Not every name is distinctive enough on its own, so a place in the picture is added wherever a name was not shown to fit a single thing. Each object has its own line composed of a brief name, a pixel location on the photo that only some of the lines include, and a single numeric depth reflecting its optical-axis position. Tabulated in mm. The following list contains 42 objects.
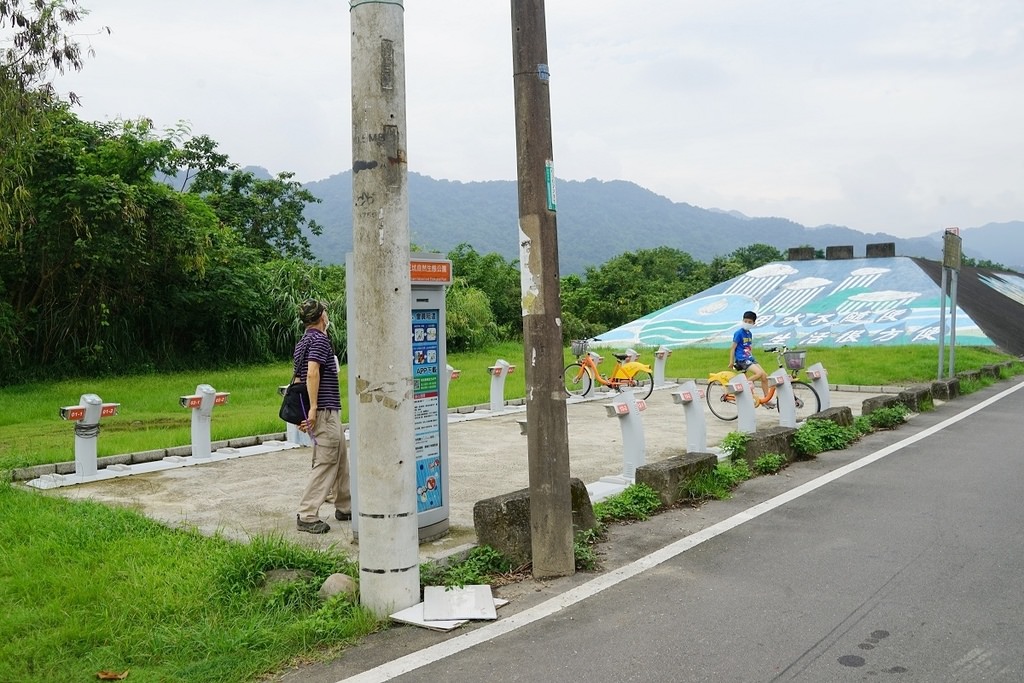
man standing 6758
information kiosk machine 6582
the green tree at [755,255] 53322
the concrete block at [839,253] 34656
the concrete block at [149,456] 9734
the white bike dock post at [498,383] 14289
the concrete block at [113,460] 9445
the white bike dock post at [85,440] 8555
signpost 17359
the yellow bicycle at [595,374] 15805
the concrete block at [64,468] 9116
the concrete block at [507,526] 5738
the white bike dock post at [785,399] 10977
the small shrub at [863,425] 11362
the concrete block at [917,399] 13719
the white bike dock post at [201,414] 9711
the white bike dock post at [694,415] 9344
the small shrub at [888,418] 11969
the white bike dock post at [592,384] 16594
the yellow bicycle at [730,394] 13359
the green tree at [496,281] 35031
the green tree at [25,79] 13391
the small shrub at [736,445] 9008
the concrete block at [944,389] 15570
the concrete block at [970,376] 18341
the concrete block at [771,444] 8953
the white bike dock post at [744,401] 10406
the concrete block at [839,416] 11062
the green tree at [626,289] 40500
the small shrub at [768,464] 8836
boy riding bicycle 13070
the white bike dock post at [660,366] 18766
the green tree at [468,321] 28359
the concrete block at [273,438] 11216
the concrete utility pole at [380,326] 4809
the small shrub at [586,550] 5699
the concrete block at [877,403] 12399
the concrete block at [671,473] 7348
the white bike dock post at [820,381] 12664
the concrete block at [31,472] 8750
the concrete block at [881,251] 34031
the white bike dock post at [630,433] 8281
